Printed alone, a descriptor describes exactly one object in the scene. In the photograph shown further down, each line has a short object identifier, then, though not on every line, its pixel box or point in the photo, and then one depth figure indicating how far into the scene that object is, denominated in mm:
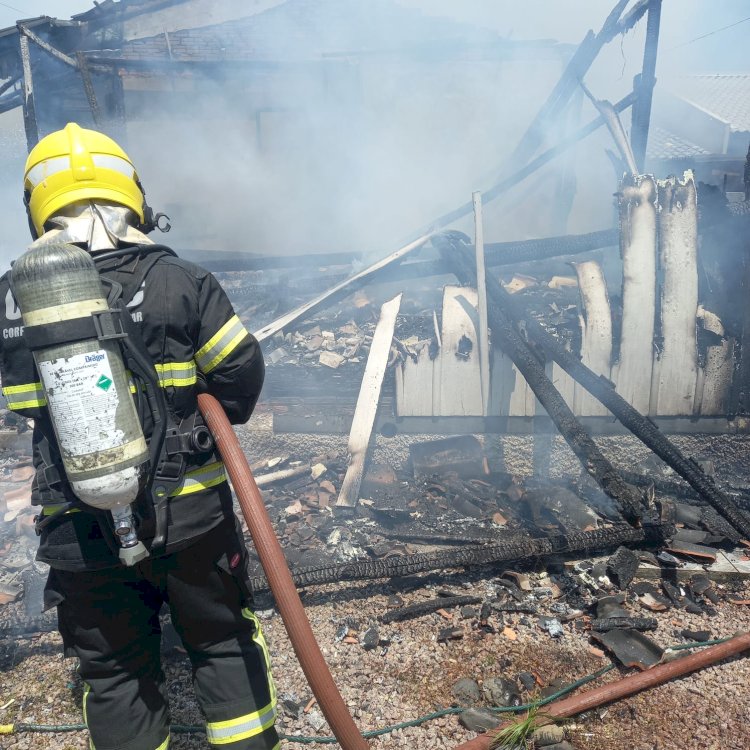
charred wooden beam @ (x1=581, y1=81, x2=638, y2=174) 6871
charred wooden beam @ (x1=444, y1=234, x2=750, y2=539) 3645
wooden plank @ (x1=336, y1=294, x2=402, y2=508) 4789
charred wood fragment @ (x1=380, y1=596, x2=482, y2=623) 3441
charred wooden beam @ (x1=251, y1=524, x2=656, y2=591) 3420
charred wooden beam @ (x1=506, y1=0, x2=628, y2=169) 8031
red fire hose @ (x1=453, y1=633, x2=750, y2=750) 2554
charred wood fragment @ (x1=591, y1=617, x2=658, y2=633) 3236
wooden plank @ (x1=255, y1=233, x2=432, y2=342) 5784
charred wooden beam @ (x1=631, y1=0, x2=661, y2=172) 7133
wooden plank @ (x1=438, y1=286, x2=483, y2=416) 5566
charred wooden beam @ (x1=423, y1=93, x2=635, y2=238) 8188
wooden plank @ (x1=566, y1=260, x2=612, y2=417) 5496
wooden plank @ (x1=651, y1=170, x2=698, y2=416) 5457
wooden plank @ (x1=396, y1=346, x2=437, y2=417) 5609
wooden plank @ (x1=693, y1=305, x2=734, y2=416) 5430
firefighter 1945
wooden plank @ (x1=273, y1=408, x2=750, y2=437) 5523
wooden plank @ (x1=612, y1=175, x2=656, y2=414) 5480
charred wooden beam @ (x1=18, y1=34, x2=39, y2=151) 9422
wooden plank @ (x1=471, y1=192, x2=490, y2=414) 5422
